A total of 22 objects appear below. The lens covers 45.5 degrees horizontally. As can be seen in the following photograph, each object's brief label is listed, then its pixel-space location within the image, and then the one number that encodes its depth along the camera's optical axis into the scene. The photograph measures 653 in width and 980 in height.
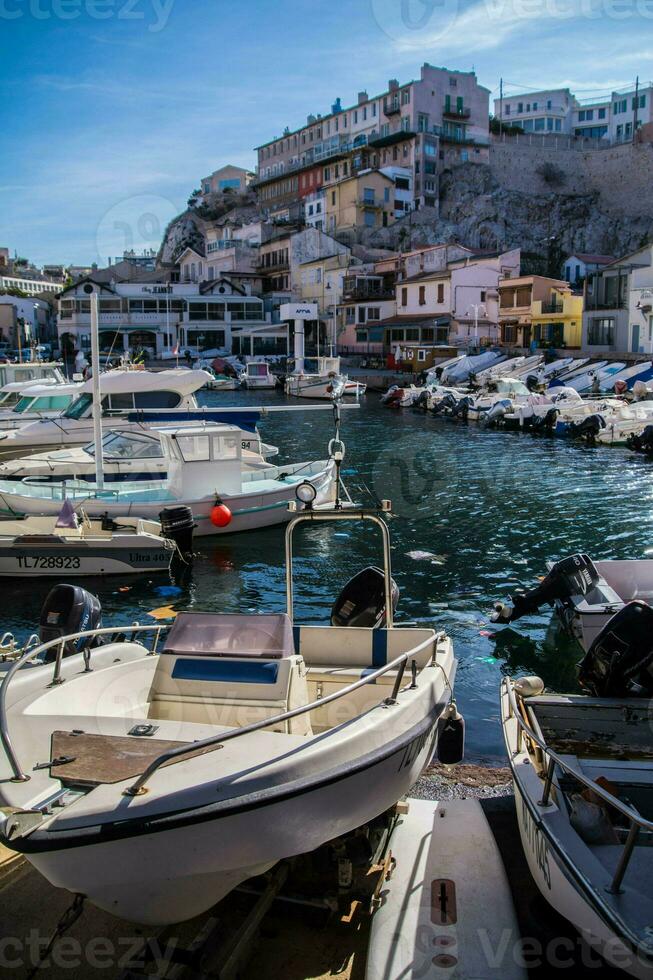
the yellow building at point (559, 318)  56.47
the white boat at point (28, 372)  32.22
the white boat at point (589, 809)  4.21
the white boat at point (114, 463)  18.08
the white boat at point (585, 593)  9.96
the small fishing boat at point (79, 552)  14.36
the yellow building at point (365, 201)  81.69
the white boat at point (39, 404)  27.25
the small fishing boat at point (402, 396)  47.97
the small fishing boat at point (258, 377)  60.84
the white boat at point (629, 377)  41.72
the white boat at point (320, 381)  52.16
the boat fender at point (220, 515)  16.62
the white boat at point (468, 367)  52.53
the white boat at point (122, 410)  21.97
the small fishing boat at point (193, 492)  15.77
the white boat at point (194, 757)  4.14
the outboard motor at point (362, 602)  8.48
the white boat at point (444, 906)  4.52
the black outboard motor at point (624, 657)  7.70
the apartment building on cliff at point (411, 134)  85.62
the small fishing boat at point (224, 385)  60.33
